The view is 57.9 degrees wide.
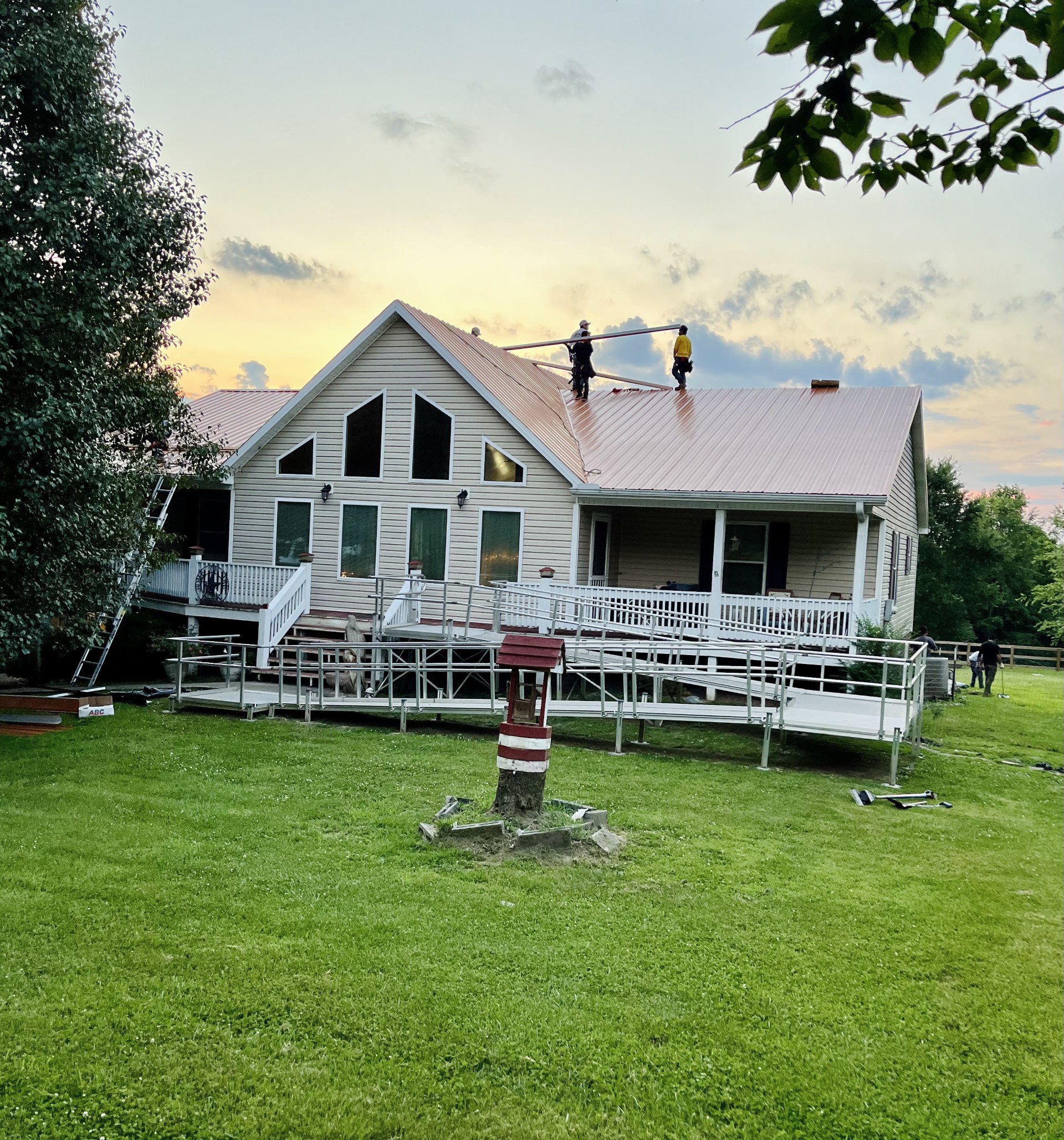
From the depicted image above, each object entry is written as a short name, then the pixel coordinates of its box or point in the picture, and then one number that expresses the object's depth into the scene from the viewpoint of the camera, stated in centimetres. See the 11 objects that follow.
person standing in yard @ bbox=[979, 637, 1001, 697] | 2353
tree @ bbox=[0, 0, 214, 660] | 1213
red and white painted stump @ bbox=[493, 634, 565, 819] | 871
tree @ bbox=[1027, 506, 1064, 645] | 4056
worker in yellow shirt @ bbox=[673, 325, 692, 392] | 2506
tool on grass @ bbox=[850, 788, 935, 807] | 1091
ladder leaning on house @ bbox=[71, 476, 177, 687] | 1580
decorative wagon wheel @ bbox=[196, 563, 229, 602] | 2030
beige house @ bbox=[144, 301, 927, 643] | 1941
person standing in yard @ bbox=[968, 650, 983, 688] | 2512
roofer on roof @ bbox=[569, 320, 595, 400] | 2555
